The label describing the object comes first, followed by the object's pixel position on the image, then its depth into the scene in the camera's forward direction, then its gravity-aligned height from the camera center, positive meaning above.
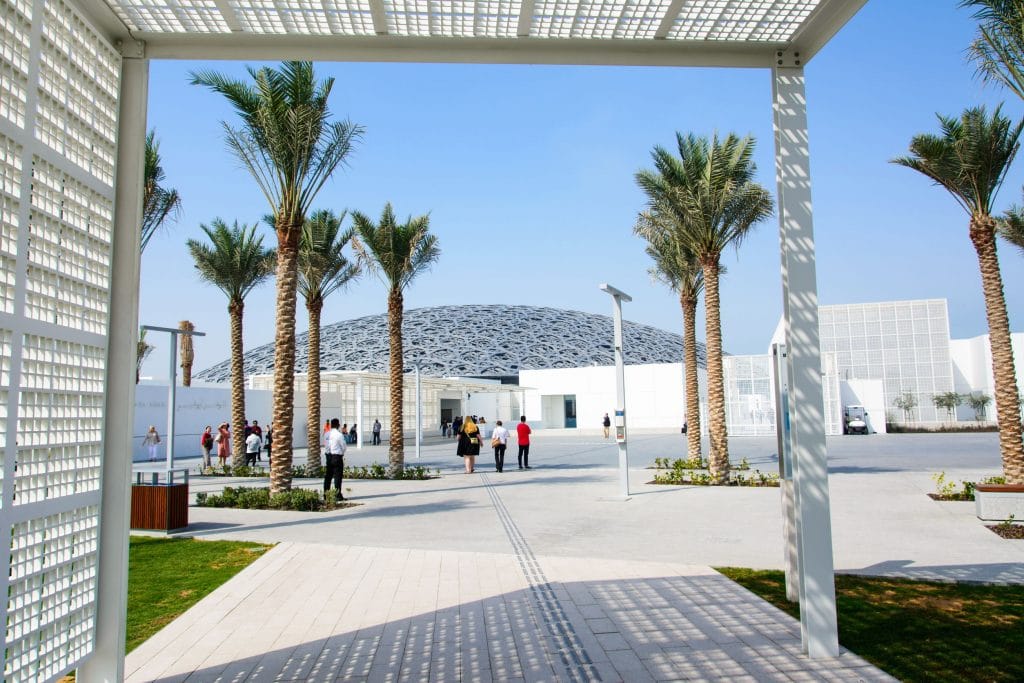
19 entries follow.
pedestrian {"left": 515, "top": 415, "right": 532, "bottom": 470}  19.90 -0.69
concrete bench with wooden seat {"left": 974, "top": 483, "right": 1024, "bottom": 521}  9.30 -1.33
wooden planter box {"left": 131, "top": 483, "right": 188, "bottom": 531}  9.66 -1.21
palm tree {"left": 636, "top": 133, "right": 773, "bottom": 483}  15.39 +4.40
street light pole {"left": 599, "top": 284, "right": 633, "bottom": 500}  12.81 +0.26
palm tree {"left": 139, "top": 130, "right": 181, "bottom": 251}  15.24 +5.09
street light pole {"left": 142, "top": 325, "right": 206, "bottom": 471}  12.67 +0.57
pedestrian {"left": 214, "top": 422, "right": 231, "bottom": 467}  21.18 -0.67
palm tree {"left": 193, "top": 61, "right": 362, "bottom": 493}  12.69 +4.95
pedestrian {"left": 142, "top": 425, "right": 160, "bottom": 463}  23.72 -0.64
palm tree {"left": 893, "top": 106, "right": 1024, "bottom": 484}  11.41 +3.70
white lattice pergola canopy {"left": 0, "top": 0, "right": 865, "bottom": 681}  2.73 +1.01
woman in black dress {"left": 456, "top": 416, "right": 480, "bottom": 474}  18.94 -0.76
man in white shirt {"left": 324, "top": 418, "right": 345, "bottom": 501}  12.84 -0.74
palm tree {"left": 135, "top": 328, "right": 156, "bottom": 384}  45.03 +4.94
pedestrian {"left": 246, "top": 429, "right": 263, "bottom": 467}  21.12 -0.89
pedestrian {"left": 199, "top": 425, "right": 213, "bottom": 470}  20.82 -0.66
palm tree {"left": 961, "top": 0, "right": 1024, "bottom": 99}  9.31 +4.97
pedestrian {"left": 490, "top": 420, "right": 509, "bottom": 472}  19.33 -0.84
